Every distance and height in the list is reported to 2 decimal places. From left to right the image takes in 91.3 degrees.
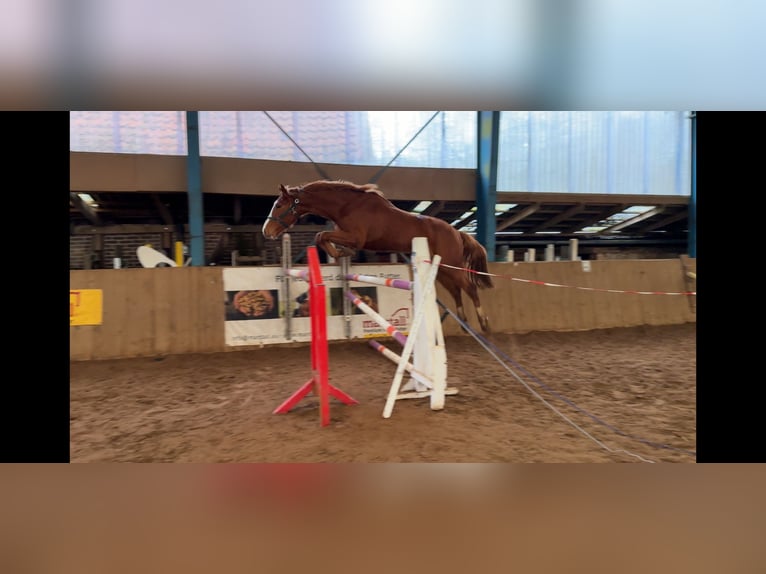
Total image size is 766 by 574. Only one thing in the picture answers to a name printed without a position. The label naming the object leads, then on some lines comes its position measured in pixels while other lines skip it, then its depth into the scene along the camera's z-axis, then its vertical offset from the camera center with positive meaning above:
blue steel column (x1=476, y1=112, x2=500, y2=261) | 5.98 +1.60
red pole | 2.46 -0.42
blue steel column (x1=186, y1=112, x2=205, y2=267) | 5.04 +1.27
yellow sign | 4.29 -0.29
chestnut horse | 3.53 +0.61
